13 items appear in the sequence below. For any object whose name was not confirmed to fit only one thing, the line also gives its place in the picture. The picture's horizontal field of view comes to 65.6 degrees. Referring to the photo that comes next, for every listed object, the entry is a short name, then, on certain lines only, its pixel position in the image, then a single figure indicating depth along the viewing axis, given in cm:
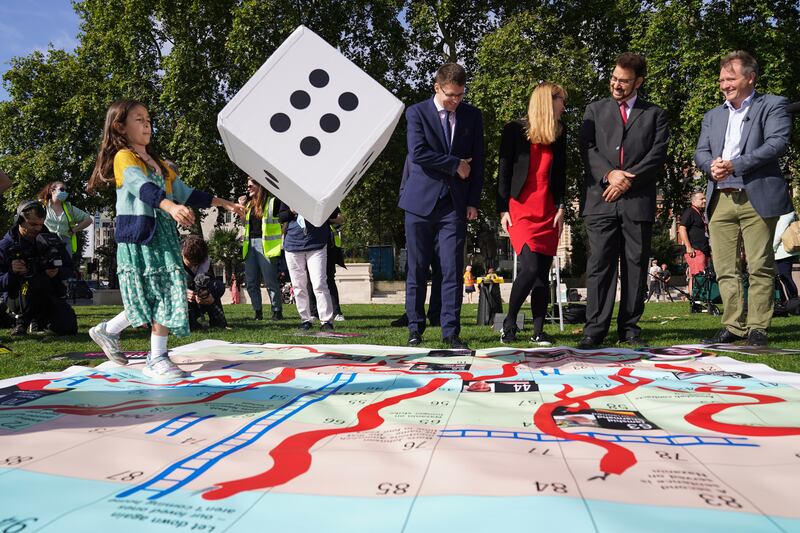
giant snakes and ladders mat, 130
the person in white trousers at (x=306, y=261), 606
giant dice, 394
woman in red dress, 473
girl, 324
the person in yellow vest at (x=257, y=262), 827
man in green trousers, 432
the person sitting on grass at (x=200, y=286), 634
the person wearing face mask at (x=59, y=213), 690
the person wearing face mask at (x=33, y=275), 561
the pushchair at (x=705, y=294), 964
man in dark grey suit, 447
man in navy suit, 445
